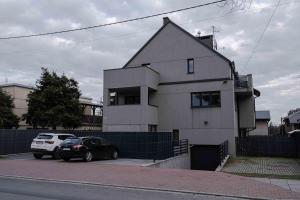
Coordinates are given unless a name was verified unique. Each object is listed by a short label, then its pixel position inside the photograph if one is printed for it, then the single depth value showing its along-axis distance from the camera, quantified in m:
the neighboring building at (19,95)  42.46
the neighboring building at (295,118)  28.52
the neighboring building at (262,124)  57.34
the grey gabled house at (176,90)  27.52
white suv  21.30
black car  19.17
